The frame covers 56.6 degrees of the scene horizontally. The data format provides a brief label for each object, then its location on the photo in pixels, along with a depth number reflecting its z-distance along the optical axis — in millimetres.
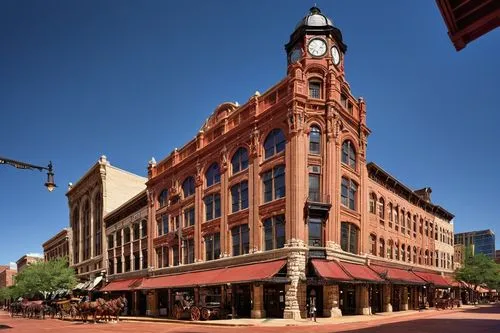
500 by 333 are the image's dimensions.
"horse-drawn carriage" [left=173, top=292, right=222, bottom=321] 31562
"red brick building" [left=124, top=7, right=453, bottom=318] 32156
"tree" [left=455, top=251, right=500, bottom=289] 62906
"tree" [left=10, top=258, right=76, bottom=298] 63781
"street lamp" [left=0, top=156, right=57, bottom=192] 16383
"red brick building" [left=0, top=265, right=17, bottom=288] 161875
